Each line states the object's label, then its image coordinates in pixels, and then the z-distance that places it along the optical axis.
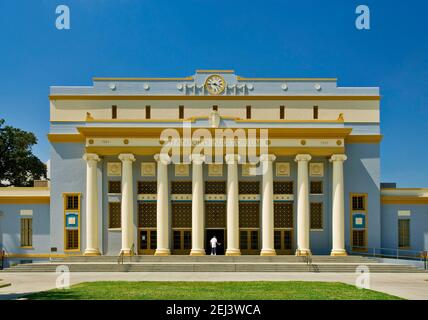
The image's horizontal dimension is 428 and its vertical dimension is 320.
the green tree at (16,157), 68.19
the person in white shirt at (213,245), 40.50
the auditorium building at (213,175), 40.88
